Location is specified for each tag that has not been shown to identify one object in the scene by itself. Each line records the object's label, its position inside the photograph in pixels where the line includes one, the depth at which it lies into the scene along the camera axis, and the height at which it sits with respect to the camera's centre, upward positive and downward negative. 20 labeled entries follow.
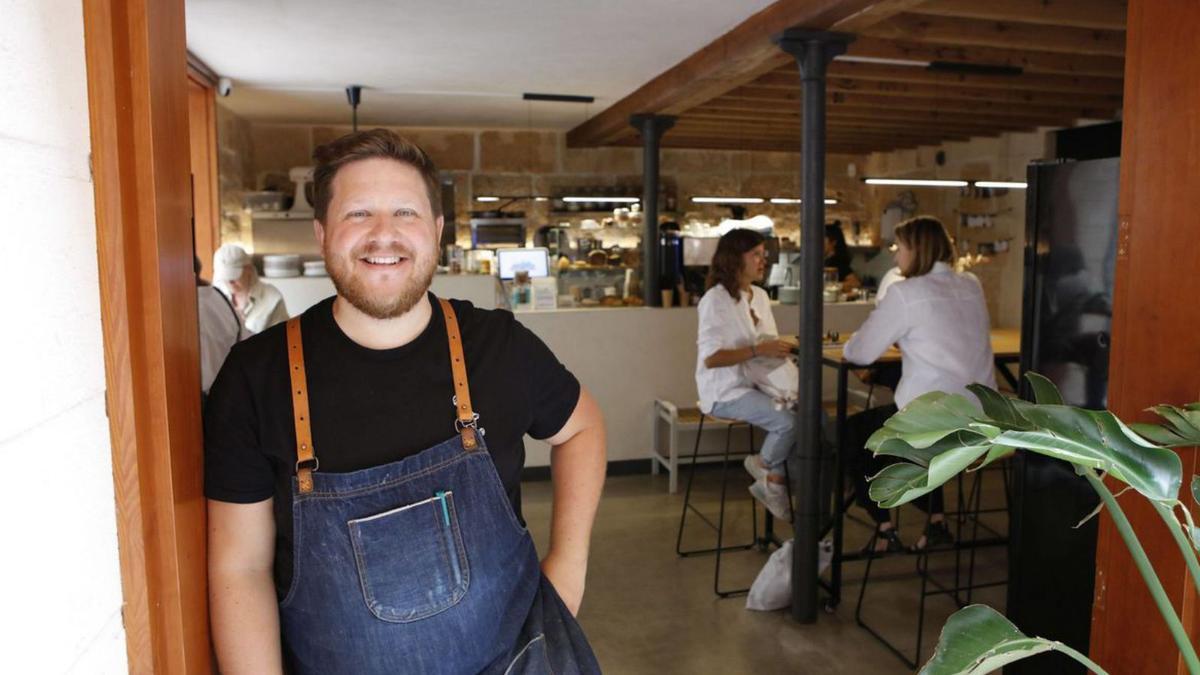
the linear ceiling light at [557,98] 6.70 +1.16
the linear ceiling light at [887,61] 5.06 +1.10
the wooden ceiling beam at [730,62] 3.57 +0.98
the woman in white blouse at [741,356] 3.91 -0.47
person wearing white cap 4.41 -0.19
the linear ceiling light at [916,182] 7.52 +0.57
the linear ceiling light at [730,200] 9.04 +0.53
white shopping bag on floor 3.59 -1.34
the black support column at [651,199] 6.55 +0.38
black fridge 2.37 -0.30
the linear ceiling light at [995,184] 7.30 +0.53
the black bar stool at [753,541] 4.27 -1.42
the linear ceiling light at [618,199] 9.19 +0.53
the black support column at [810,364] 3.49 -0.45
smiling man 1.33 -0.34
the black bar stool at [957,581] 3.24 -1.40
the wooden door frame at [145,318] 1.10 -0.08
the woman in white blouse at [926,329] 3.43 -0.31
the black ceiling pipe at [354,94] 6.26 +1.12
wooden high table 3.46 -0.76
